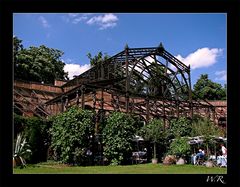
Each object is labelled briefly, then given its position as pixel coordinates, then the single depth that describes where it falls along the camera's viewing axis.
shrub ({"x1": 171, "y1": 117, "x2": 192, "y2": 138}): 19.30
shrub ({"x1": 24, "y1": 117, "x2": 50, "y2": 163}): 15.57
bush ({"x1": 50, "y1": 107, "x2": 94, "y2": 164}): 14.72
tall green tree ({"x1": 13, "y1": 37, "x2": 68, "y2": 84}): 28.08
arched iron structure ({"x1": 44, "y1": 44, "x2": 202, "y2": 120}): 20.94
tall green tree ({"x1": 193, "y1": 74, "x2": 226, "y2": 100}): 37.44
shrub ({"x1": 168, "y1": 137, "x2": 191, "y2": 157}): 16.19
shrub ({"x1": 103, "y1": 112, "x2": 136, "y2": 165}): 15.43
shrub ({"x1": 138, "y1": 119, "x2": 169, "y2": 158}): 17.48
